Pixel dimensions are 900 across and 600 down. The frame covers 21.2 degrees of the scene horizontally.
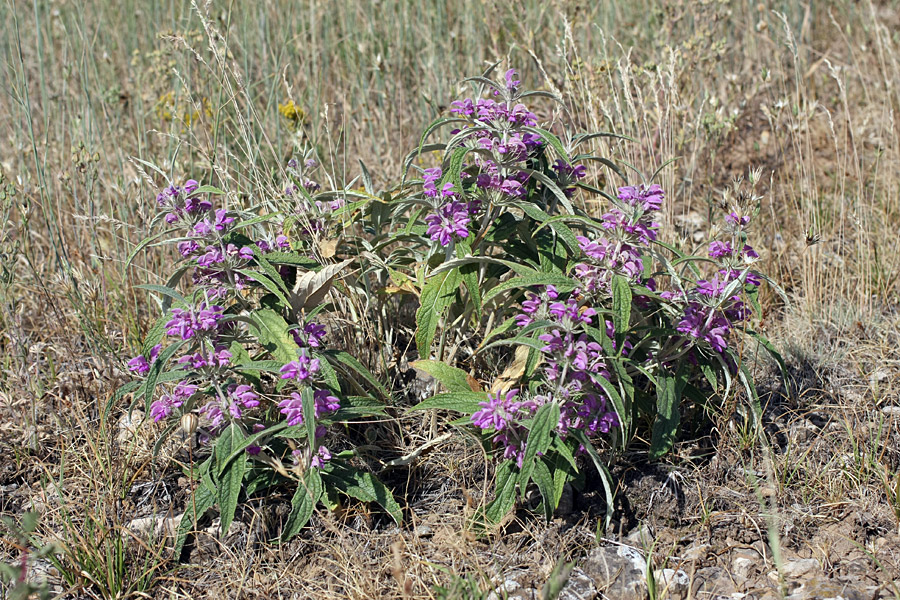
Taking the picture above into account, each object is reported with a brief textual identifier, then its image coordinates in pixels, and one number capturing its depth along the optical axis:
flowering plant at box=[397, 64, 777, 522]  2.15
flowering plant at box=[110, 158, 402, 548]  2.16
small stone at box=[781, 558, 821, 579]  2.18
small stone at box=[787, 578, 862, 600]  2.14
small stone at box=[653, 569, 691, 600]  2.17
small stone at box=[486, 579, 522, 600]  2.15
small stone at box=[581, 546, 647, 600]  2.17
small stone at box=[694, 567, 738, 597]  2.17
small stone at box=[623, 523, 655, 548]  2.22
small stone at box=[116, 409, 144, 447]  2.35
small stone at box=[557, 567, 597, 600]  2.17
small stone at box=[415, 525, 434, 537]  2.24
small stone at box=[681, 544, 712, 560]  2.20
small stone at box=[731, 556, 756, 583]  2.19
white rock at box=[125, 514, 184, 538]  2.25
